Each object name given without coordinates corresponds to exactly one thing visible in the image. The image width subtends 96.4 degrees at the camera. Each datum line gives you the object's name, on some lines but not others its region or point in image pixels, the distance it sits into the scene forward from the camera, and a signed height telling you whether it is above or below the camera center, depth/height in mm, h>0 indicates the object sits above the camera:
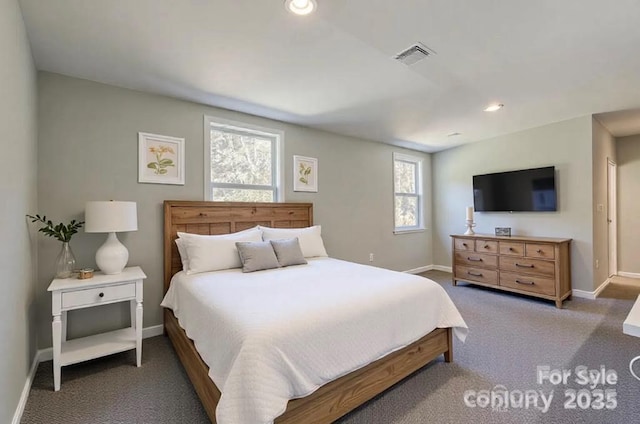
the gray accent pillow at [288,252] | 2820 -375
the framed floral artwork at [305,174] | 3861 +564
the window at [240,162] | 3252 +647
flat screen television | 4066 +339
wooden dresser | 3582 -705
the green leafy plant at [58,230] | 2199 -106
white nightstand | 1979 -652
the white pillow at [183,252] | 2646 -347
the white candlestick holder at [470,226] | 4664 -217
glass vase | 2223 -363
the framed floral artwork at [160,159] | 2785 +571
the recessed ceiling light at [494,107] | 3338 +1261
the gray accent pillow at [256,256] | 2582 -379
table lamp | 2240 -70
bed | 1530 -945
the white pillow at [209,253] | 2562 -343
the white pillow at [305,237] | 3141 -248
